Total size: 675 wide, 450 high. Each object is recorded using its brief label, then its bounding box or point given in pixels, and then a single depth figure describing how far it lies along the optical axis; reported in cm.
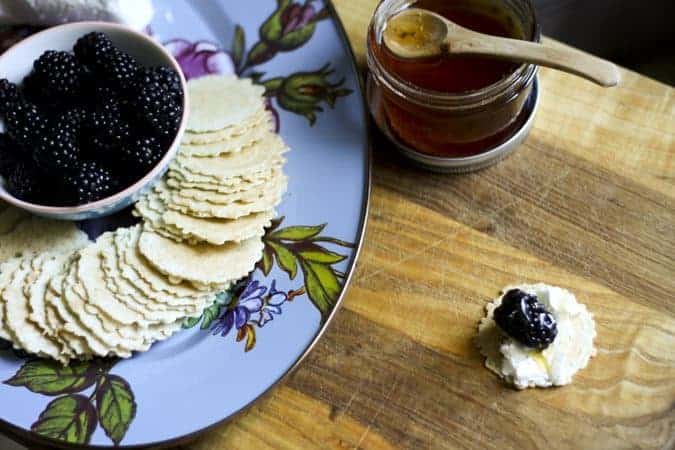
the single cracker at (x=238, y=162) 52
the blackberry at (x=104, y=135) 51
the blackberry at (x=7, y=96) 51
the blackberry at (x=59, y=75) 51
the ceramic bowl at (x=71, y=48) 51
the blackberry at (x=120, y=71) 51
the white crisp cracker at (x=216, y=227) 50
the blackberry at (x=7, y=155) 51
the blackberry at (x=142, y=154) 51
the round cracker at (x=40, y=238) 52
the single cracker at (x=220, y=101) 53
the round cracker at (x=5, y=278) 50
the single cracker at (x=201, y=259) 50
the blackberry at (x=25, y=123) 51
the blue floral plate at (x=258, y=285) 49
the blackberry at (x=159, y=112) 51
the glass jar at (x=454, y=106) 51
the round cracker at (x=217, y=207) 51
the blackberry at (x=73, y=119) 51
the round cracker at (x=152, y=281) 50
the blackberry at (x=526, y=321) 49
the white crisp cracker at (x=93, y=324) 49
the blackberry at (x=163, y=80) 51
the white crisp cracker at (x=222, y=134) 53
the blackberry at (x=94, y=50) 52
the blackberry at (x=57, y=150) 50
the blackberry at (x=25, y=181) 51
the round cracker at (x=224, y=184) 51
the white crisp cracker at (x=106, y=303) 50
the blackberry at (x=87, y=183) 50
